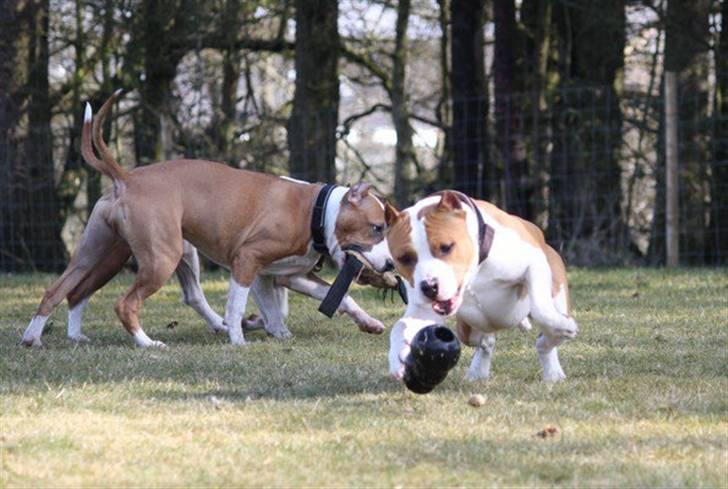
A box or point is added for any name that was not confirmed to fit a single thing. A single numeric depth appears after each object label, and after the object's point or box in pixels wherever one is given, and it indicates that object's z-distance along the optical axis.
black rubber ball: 5.32
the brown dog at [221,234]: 7.92
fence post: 14.02
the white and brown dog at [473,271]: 5.38
